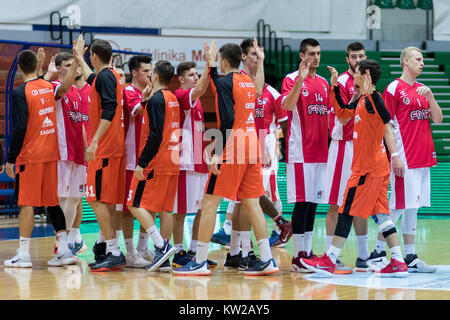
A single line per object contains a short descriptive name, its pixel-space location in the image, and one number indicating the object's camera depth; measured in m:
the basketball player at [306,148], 15.36
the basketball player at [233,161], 14.22
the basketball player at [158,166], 14.93
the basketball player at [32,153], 15.74
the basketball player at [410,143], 15.42
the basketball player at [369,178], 14.35
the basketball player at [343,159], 15.61
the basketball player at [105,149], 15.27
